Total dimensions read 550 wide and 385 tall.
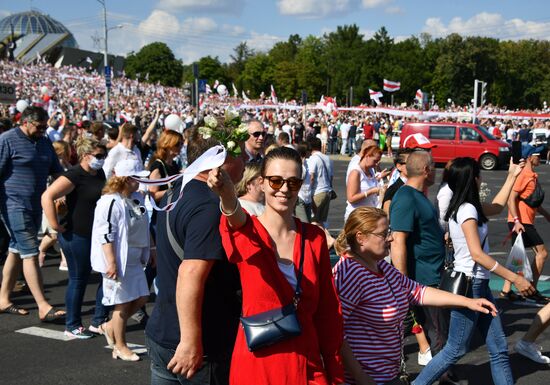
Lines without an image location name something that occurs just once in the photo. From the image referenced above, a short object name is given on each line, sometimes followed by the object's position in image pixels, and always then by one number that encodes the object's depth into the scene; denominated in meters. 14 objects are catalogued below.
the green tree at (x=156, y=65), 128.62
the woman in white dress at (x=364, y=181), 7.65
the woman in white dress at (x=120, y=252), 5.58
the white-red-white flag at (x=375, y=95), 45.84
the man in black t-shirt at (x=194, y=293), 2.70
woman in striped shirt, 3.31
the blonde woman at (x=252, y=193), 4.59
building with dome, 123.25
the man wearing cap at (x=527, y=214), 7.60
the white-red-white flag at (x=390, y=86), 47.93
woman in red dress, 2.58
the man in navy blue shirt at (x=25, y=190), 6.84
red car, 25.84
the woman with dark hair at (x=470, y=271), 4.40
